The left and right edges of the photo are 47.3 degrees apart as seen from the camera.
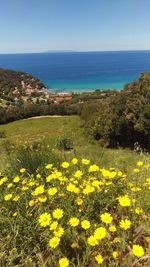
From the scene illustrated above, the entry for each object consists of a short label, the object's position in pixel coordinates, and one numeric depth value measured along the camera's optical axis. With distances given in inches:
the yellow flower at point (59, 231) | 52.4
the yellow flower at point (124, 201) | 57.6
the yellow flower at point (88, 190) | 62.2
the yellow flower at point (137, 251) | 47.1
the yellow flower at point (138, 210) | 60.5
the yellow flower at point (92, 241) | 50.7
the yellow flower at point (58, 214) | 56.2
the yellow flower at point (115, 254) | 51.0
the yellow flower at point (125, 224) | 53.7
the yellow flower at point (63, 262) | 48.3
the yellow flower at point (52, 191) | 62.3
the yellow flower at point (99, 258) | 49.2
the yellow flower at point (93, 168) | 72.1
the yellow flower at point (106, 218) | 55.4
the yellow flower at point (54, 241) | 50.4
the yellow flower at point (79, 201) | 62.2
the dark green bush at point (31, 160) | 98.4
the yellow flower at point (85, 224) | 54.4
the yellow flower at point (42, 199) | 62.4
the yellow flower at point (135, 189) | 68.3
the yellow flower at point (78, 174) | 71.1
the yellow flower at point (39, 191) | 64.6
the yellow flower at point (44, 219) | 54.6
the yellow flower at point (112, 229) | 55.2
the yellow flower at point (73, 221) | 54.5
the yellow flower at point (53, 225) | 53.7
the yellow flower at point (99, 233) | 50.6
